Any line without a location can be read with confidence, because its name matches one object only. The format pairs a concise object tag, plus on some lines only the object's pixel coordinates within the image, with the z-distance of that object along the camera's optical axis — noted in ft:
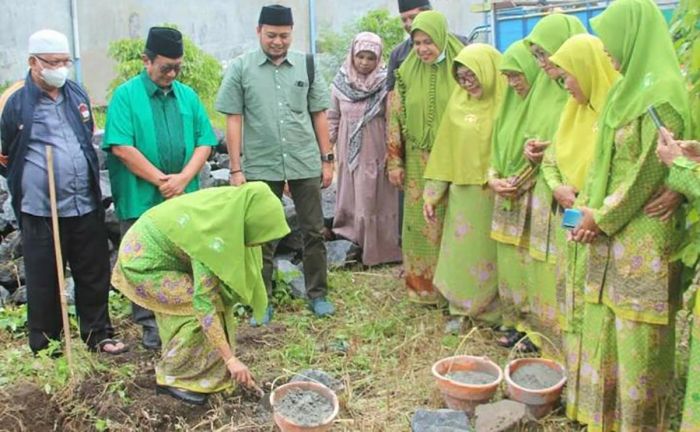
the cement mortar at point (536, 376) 11.72
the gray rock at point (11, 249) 17.84
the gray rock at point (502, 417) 10.65
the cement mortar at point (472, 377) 11.86
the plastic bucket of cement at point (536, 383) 11.33
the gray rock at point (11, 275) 17.34
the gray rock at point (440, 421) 10.50
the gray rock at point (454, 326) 15.20
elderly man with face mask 13.25
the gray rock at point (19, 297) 16.76
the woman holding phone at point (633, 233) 9.53
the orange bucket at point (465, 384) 11.44
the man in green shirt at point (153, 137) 14.03
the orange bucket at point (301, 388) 10.52
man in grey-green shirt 15.74
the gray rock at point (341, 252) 19.47
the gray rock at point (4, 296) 16.61
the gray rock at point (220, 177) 20.10
